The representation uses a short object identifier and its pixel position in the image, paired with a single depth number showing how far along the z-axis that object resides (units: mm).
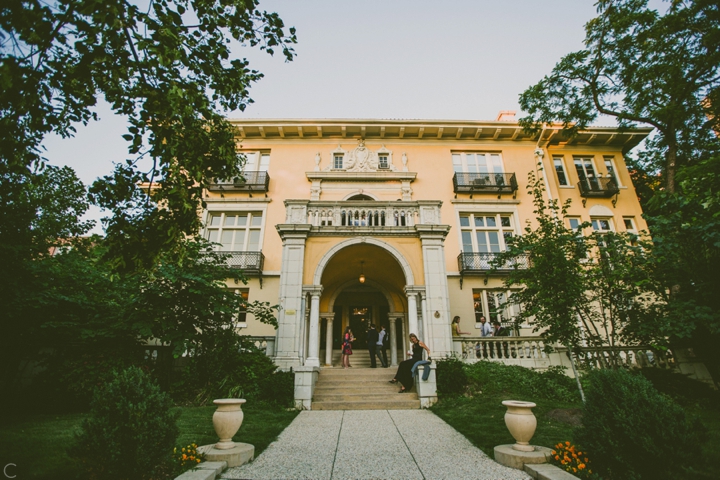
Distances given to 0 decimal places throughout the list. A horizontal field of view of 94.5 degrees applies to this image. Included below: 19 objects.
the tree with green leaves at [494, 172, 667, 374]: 7930
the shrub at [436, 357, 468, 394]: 9977
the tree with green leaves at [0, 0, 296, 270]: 3436
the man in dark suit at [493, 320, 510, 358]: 12570
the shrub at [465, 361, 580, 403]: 9906
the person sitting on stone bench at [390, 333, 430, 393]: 10406
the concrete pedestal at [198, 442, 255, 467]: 4844
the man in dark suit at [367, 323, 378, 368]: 13414
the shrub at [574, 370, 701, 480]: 3979
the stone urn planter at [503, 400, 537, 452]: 5164
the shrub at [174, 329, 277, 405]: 9703
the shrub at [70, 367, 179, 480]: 3725
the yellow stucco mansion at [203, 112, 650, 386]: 14789
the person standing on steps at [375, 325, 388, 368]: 13519
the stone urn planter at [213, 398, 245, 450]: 5219
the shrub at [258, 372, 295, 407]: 9453
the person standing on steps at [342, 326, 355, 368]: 13977
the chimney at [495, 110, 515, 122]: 21953
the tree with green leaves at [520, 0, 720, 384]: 8914
